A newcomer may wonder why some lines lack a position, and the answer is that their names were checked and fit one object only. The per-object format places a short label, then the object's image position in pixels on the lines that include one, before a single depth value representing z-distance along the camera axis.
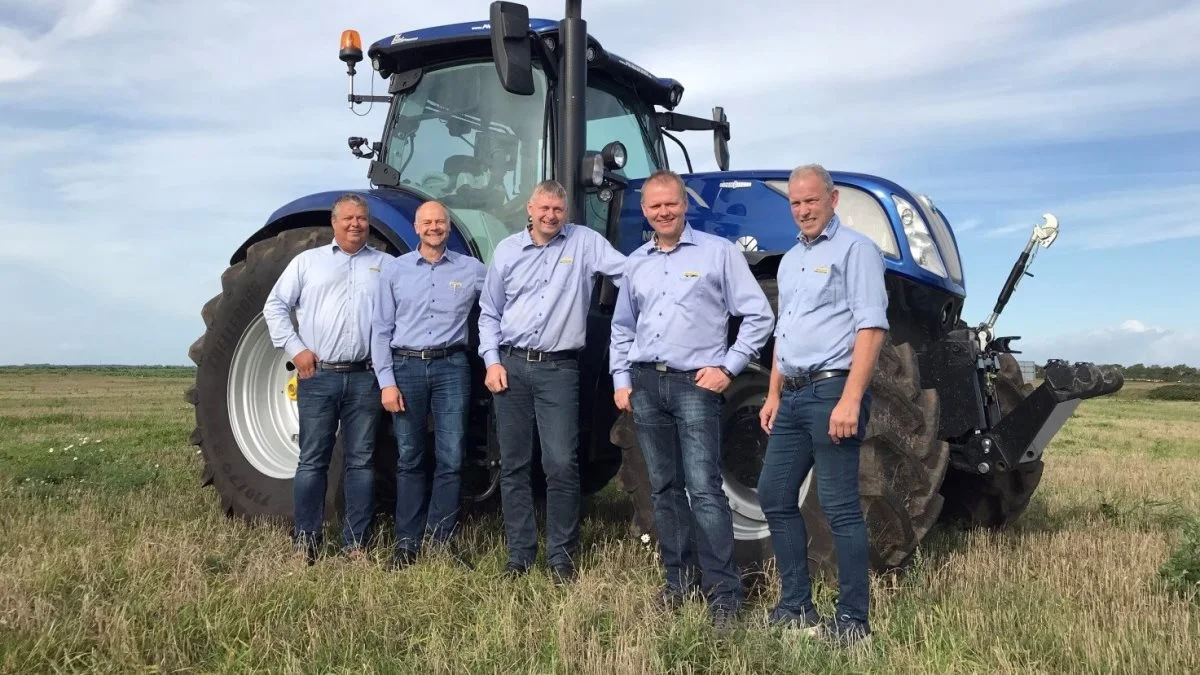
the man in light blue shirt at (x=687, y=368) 3.86
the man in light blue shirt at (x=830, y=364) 3.40
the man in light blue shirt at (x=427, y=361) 4.66
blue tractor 4.36
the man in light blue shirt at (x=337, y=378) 4.81
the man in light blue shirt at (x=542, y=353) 4.34
